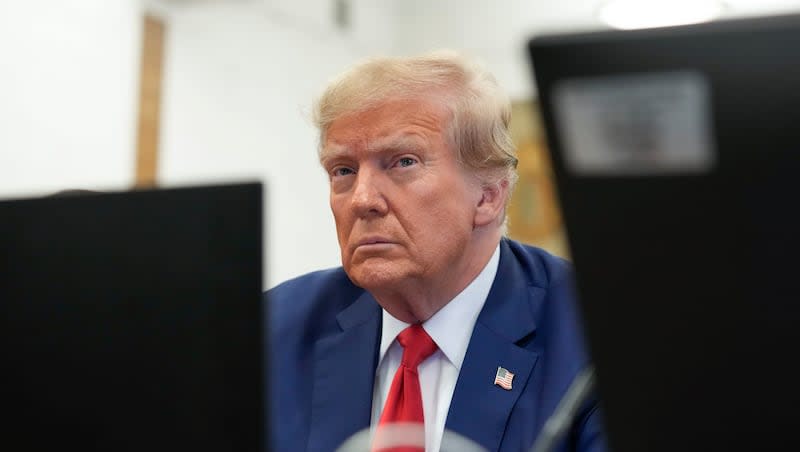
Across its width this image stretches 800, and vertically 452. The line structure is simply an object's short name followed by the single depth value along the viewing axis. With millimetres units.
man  2803
